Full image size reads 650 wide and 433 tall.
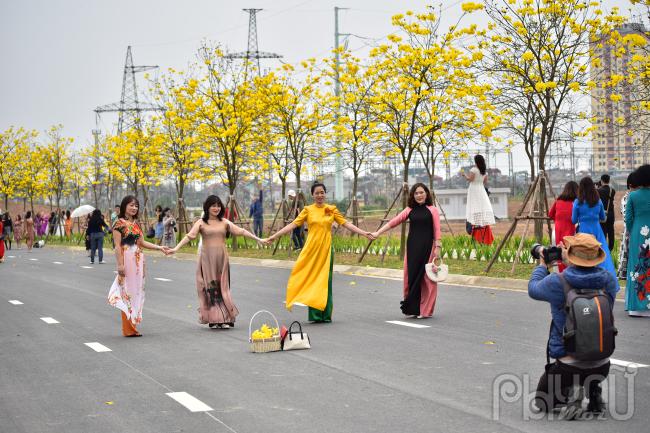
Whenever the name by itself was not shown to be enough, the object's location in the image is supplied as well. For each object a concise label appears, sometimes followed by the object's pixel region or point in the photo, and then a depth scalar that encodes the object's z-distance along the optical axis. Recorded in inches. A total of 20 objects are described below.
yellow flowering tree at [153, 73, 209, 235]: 1510.8
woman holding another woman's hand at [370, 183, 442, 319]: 569.3
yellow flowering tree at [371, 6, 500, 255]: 1010.7
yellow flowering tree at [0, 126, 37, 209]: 2600.9
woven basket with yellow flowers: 448.5
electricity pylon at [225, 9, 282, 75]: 2348.7
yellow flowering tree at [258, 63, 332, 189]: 1384.1
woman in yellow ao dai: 563.8
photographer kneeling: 288.8
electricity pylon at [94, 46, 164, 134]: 2597.7
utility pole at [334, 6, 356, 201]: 1373.0
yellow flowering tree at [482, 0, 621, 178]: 875.4
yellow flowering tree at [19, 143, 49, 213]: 2566.4
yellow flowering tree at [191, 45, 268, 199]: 1400.1
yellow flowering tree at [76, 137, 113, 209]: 2440.5
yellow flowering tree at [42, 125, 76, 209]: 2532.0
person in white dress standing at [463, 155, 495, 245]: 986.1
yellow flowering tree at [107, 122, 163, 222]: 1892.2
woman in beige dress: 546.3
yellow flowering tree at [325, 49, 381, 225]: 1254.3
